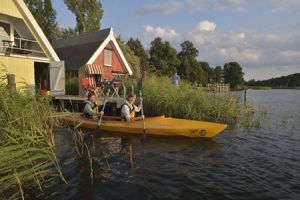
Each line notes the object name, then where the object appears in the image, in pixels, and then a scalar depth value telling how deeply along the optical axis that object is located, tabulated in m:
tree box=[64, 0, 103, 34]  39.16
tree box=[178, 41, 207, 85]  66.88
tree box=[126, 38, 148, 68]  58.16
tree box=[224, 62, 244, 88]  92.25
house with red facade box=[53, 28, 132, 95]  24.85
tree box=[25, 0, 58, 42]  36.75
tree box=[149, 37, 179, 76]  62.47
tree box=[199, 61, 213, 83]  88.84
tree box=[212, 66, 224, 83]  93.45
